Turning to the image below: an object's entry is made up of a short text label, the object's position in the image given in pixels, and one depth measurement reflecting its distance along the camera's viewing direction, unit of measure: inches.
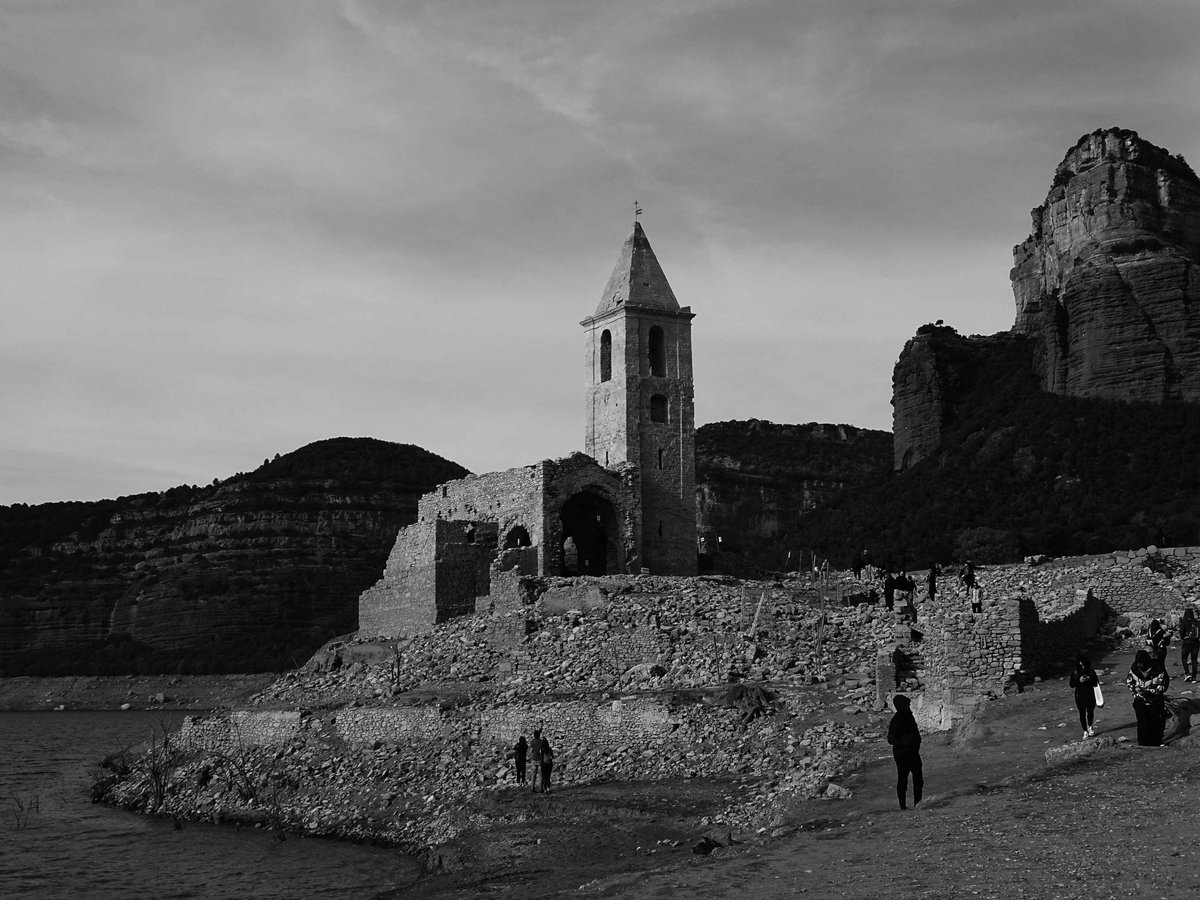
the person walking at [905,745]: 692.7
